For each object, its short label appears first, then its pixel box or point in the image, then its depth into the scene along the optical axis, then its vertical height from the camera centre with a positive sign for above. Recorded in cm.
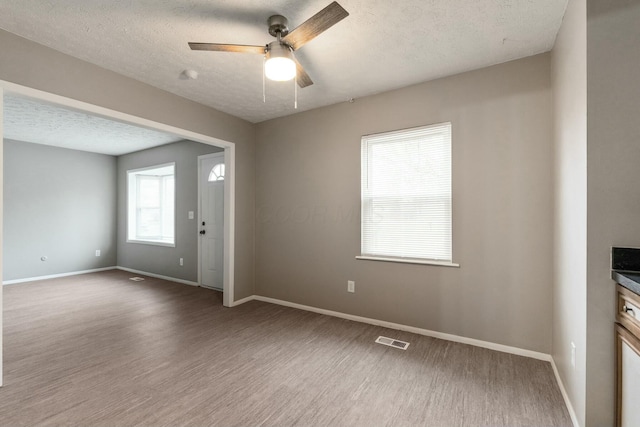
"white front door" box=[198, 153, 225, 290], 485 -11
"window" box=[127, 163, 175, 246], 597 +18
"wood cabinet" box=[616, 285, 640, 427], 126 -66
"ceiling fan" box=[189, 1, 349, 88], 176 +112
